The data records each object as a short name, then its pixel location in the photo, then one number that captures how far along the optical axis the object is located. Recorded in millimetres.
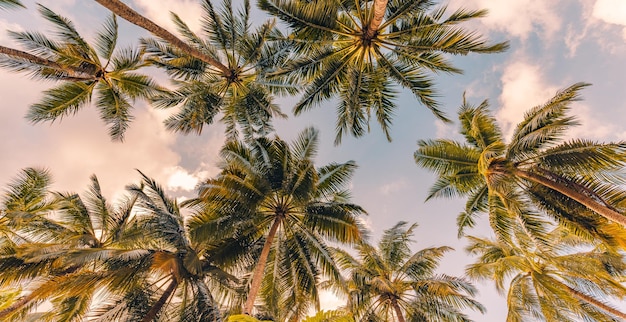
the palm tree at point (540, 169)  9320
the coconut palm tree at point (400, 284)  13500
